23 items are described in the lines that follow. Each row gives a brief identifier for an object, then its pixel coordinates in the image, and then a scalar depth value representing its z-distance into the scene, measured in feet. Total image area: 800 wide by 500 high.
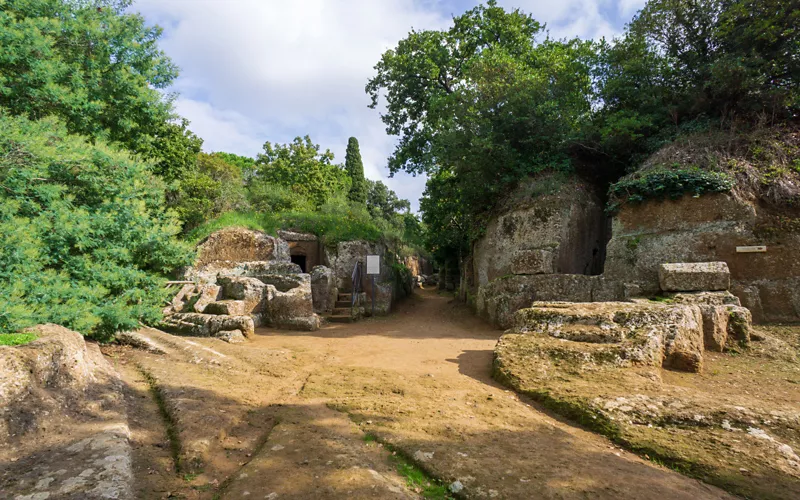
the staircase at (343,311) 42.06
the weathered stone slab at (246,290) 35.27
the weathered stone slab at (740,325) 20.48
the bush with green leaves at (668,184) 29.89
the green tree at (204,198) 65.10
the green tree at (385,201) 144.15
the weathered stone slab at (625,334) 15.99
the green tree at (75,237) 15.48
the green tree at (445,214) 51.57
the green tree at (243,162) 116.57
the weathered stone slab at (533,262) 34.76
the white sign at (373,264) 45.21
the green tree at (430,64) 55.21
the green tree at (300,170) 99.55
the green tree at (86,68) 27.27
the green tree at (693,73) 32.14
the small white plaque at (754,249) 27.50
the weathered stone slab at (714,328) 20.13
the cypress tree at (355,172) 119.34
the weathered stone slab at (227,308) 32.22
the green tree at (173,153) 62.85
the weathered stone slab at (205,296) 33.32
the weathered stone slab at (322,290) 45.51
